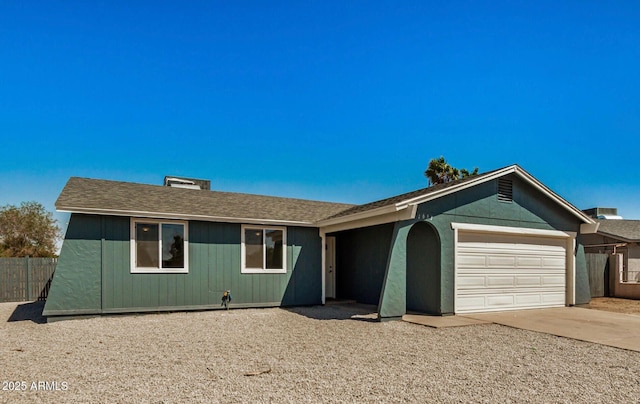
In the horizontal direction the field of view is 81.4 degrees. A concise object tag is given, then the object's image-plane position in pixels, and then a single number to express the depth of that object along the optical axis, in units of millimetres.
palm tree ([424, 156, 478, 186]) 26547
